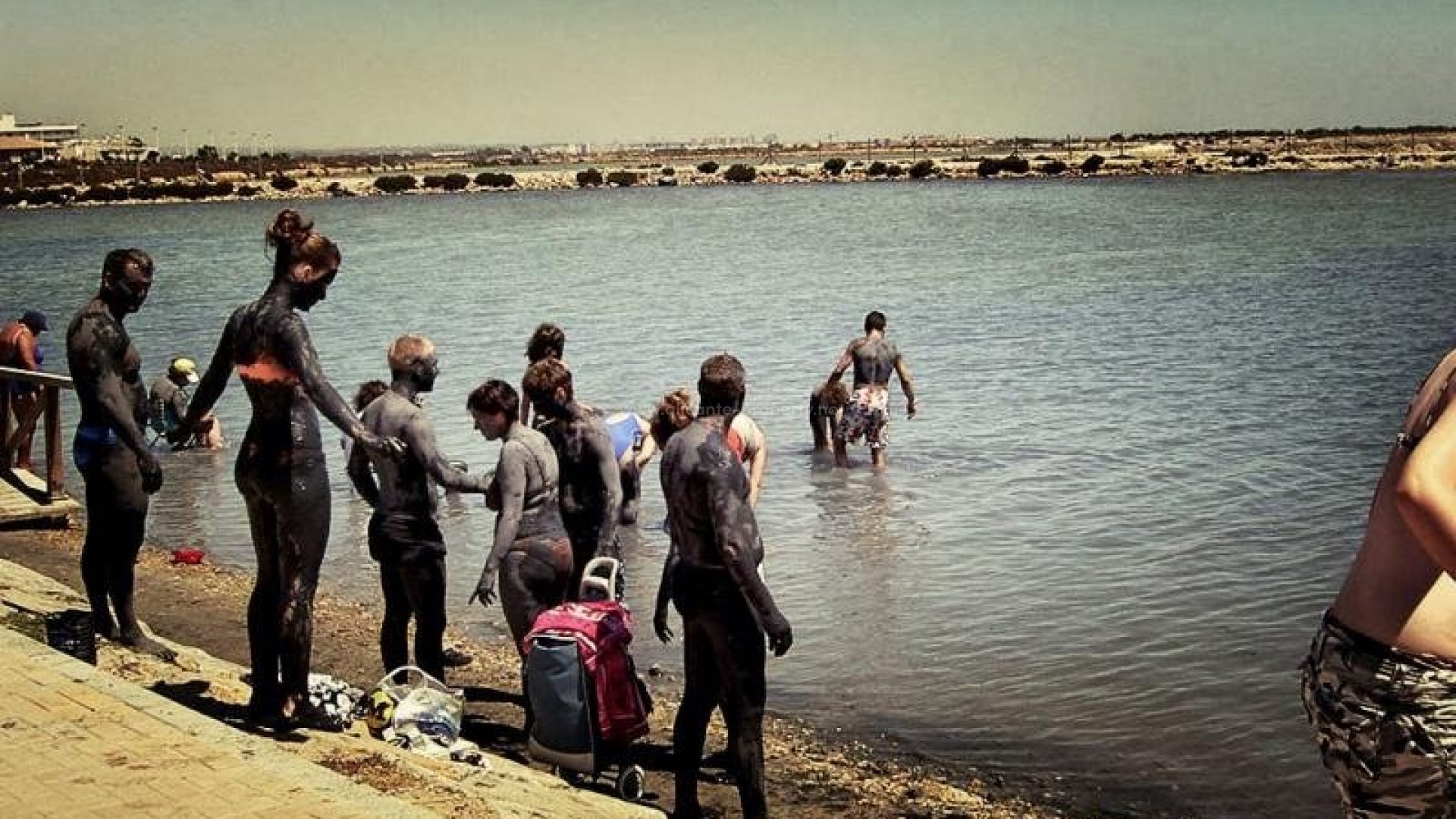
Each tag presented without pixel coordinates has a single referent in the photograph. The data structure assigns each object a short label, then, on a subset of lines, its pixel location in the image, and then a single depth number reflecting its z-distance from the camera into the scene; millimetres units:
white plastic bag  7305
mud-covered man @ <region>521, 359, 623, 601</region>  7914
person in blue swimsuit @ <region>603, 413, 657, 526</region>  11328
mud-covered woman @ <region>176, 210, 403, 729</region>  6430
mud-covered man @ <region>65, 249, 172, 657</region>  8016
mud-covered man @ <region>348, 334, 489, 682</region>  7621
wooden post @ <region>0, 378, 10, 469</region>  14270
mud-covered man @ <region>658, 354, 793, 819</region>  6320
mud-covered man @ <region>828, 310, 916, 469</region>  16719
